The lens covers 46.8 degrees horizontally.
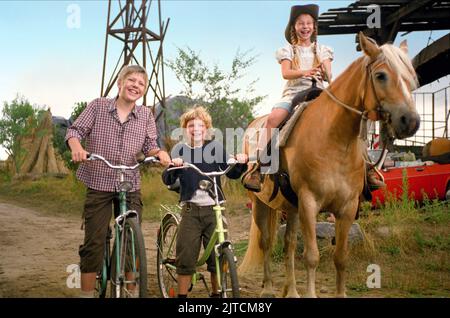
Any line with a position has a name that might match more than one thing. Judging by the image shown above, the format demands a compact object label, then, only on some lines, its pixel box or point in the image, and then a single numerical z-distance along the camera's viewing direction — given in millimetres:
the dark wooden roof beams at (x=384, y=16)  12055
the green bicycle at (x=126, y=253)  3851
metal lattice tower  17484
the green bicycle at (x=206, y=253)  3865
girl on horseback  5184
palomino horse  3934
